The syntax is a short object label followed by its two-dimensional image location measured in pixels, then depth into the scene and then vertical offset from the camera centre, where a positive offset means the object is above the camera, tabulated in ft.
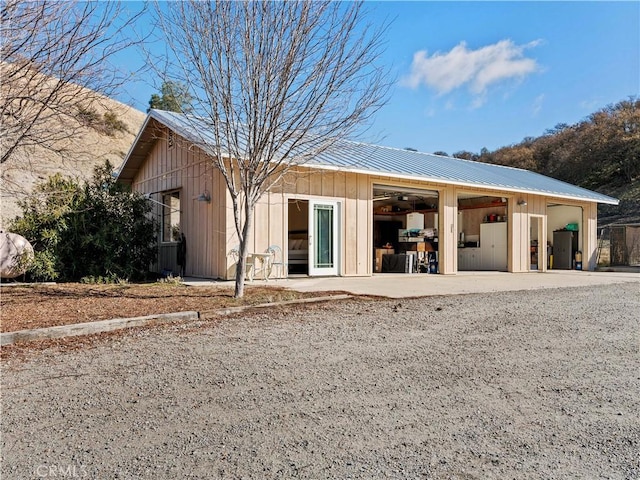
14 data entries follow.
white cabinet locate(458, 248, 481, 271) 60.90 -1.06
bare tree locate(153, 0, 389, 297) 23.03 +9.26
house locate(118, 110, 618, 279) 37.11 +4.07
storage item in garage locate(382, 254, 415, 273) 50.57 -1.41
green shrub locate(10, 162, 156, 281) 34.22 +1.62
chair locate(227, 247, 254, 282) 34.78 -0.94
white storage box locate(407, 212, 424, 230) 57.16 +3.83
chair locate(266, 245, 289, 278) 35.90 -0.89
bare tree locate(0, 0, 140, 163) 15.74 +6.83
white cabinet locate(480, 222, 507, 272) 56.24 +0.68
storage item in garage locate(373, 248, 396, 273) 53.01 -0.75
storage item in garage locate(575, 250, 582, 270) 61.41 -1.13
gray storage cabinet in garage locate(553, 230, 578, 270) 62.75 +0.50
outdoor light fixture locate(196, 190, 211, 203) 36.78 +4.26
